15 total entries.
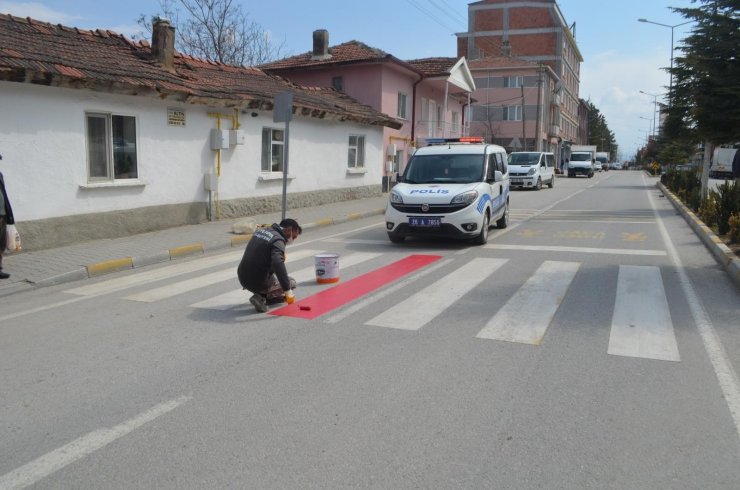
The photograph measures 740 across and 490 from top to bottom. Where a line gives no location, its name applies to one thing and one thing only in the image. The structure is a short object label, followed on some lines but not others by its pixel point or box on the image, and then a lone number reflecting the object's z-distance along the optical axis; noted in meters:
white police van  11.11
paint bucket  8.14
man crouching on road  6.36
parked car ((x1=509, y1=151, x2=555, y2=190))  31.64
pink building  26.20
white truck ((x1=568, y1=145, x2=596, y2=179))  51.81
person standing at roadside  8.09
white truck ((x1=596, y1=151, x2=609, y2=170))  81.91
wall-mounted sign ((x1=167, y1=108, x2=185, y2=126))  13.27
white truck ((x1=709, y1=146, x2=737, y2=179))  50.50
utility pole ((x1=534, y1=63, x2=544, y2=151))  52.47
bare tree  36.59
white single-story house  10.23
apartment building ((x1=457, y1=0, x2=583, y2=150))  70.81
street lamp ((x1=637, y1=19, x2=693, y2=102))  13.25
